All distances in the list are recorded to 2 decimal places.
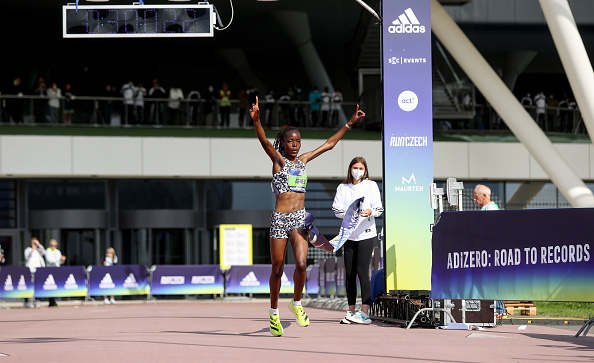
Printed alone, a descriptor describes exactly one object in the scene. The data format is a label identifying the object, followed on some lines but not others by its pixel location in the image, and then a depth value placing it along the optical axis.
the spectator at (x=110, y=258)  30.11
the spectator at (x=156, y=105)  34.72
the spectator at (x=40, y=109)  33.72
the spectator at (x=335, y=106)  35.78
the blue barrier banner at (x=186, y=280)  29.70
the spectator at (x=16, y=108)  33.50
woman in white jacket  13.00
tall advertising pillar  13.66
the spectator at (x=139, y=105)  34.53
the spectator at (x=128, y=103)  34.50
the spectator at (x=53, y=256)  29.86
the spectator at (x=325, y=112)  35.72
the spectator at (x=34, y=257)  28.77
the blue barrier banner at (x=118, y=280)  28.67
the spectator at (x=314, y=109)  35.59
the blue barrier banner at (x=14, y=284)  27.50
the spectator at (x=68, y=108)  33.91
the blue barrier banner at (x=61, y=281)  27.70
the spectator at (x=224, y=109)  35.22
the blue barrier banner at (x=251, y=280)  30.00
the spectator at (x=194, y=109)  34.91
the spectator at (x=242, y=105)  35.41
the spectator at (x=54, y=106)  33.81
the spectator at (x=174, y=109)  34.88
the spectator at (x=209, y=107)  35.09
